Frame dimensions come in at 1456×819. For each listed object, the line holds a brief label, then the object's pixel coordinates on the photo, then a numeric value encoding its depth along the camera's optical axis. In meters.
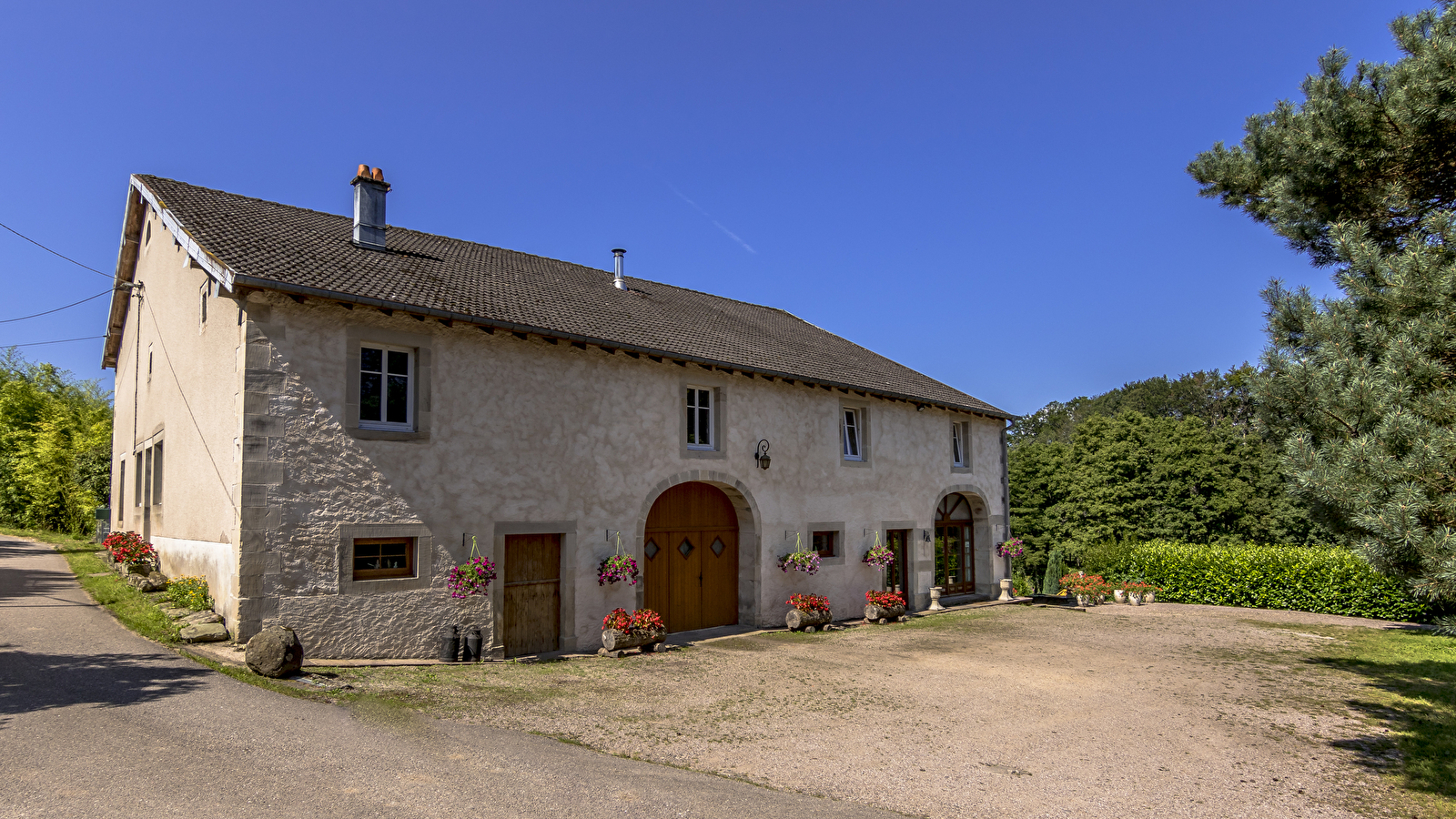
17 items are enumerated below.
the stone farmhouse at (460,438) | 9.55
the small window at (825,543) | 16.27
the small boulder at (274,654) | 8.20
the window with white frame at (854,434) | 17.05
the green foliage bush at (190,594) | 10.48
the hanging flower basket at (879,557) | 16.73
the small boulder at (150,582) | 12.26
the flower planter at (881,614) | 16.08
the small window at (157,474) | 14.18
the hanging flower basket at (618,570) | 11.98
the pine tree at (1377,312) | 4.95
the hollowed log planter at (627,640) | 11.57
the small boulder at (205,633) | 9.35
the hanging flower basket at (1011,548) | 20.59
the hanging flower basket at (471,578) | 10.49
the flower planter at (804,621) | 14.60
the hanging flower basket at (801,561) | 15.09
